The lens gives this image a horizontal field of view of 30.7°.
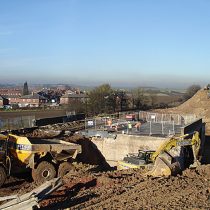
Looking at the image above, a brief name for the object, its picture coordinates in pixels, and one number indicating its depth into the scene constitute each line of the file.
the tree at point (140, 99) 73.56
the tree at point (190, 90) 109.39
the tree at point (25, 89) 156.50
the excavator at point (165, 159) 15.79
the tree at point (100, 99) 56.73
